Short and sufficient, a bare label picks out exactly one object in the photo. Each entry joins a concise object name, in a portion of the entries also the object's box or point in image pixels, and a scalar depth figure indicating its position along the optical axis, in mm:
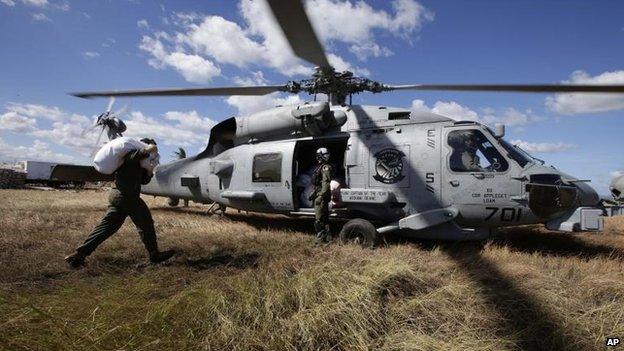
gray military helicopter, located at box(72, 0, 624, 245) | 5914
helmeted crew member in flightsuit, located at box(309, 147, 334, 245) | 6367
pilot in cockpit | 6254
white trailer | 30484
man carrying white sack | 4668
